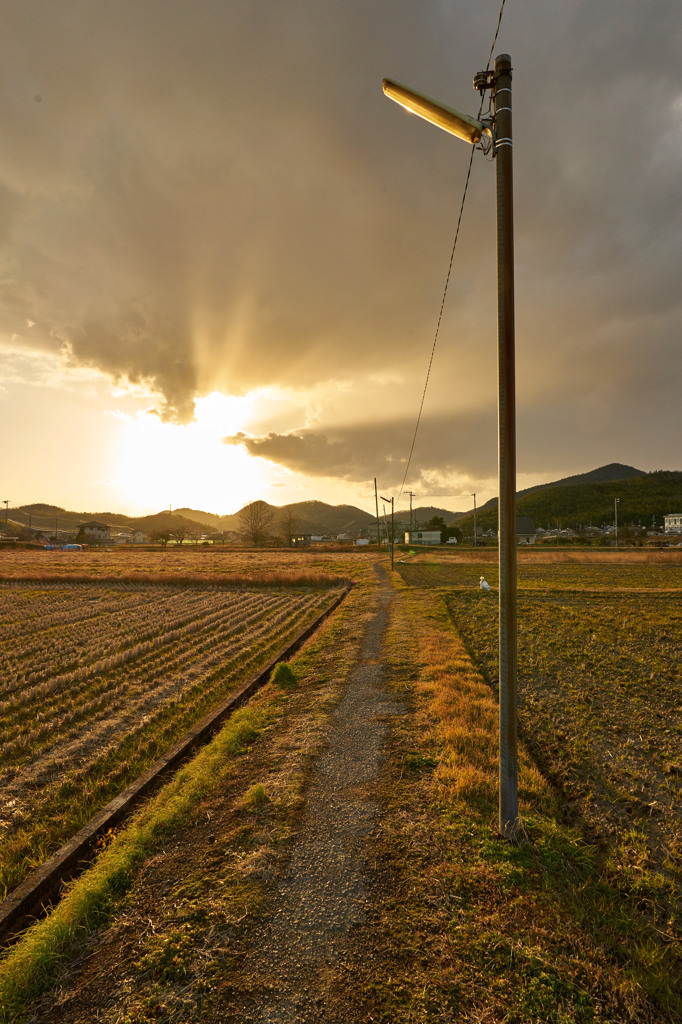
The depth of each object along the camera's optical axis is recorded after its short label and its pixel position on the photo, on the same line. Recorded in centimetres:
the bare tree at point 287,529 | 11125
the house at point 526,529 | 11558
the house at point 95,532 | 13700
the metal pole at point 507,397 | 528
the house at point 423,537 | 11570
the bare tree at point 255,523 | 10794
